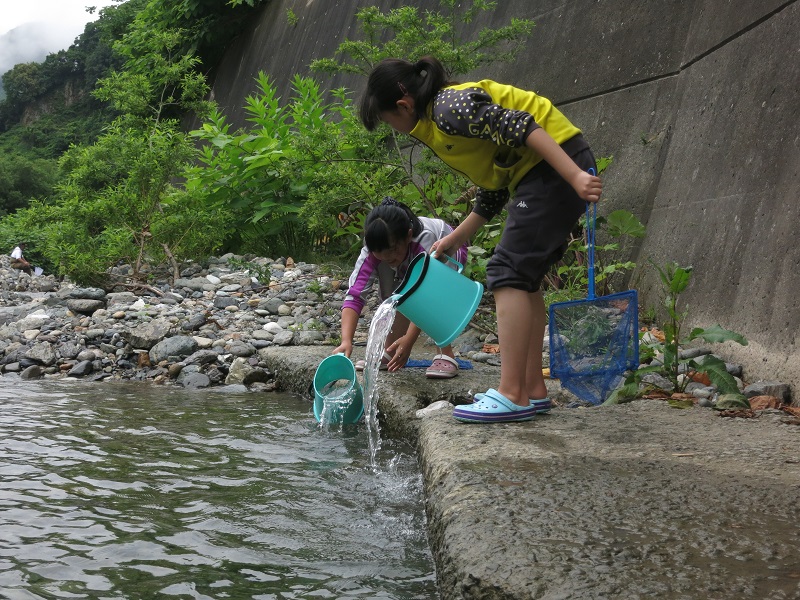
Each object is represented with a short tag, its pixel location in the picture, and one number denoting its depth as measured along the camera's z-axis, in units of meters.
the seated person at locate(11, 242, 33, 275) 12.24
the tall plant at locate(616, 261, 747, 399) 3.08
